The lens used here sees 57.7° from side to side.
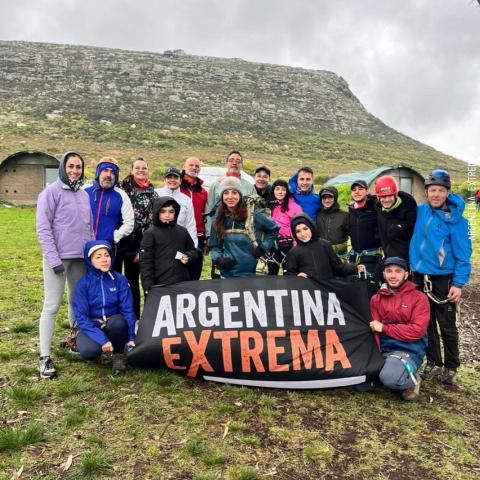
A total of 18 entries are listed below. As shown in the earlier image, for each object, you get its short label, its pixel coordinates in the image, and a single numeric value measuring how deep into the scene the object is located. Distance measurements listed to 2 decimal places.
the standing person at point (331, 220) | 6.49
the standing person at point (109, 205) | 5.83
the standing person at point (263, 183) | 7.12
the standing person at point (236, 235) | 5.74
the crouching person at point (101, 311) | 5.20
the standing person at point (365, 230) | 6.11
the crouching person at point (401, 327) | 4.84
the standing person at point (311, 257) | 5.47
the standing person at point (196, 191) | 6.99
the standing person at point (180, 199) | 6.35
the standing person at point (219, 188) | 6.26
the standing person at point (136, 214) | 6.29
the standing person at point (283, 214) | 6.75
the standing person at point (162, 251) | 5.53
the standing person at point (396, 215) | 5.54
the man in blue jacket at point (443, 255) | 5.13
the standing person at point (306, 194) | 6.86
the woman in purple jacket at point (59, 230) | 5.12
